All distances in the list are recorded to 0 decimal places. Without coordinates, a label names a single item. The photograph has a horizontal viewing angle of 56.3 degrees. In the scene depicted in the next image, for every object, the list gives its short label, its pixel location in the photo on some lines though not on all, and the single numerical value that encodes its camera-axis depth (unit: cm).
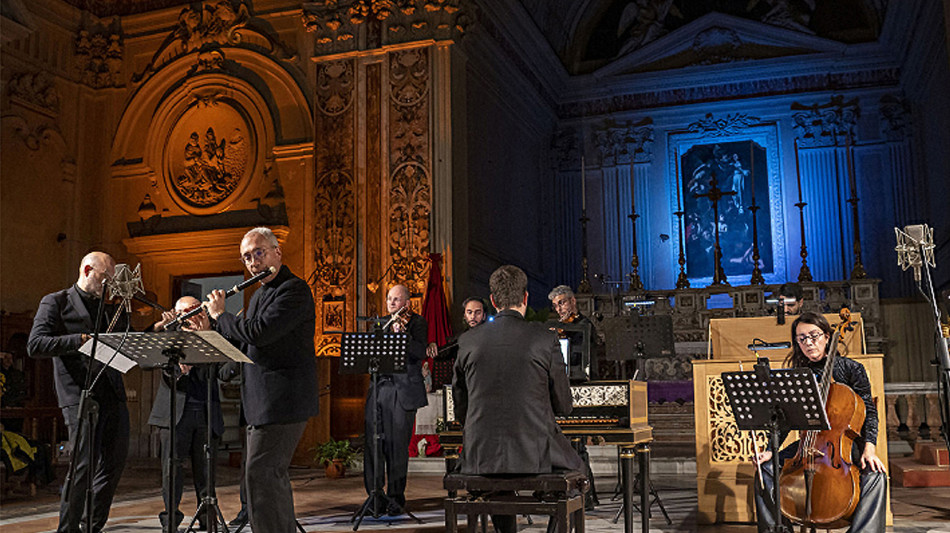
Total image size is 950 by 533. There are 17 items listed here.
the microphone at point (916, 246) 502
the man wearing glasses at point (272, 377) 425
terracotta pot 1016
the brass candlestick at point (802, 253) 1394
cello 452
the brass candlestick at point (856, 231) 1315
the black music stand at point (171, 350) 412
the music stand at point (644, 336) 705
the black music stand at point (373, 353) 639
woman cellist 465
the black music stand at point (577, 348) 567
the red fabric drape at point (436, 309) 1099
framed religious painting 1587
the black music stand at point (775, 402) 428
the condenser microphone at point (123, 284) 477
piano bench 402
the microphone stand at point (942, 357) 455
